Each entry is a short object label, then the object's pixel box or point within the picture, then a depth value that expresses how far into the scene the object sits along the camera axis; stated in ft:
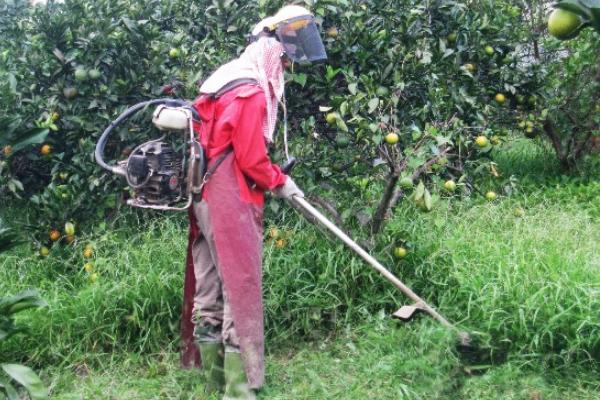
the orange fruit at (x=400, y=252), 12.94
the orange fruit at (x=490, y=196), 15.57
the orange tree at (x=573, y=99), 18.21
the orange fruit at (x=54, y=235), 14.73
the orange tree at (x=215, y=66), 14.07
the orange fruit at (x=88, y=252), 14.07
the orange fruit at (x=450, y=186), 13.26
